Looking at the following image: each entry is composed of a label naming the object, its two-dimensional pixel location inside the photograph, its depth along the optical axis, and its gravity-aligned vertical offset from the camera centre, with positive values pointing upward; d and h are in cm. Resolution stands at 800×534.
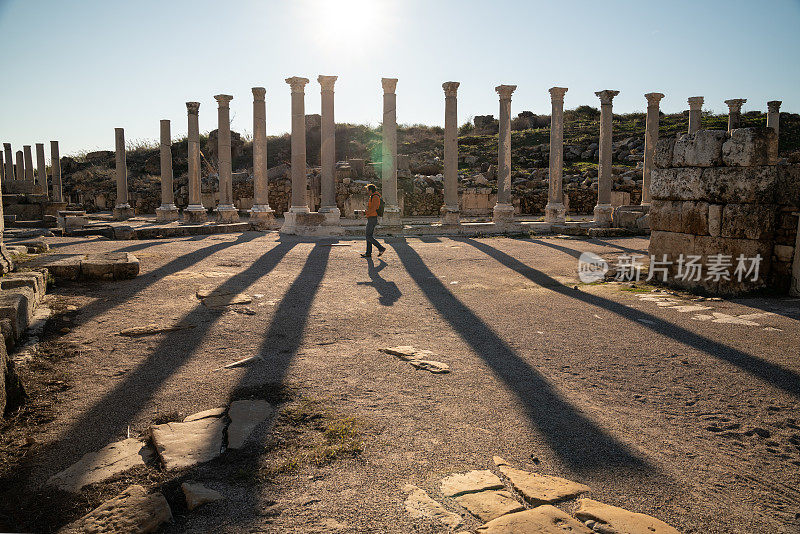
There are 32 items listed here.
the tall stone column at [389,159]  1761 +182
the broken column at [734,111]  2216 +440
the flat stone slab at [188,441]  329 -146
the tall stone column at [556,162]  1903 +193
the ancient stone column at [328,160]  1758 +177
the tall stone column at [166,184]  2297 +124
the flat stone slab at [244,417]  355 -144
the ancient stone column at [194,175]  2173 +157
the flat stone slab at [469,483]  297 -149
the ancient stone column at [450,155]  1842 +206
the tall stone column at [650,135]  1967 +299
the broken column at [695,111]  2046 +405
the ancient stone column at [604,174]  1955 +153
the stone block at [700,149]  847 +108
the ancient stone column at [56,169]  2805 +227
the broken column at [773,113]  2360 +461
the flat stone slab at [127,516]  263 -150
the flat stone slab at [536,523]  263 -151
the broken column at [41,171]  3095 +253
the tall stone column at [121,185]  2443 +127
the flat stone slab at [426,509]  272 -151
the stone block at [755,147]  806 +105
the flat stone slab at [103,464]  306 -149
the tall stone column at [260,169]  1923 +161
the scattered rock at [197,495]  282 -149
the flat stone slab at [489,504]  278 -150
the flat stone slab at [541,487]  291 -149
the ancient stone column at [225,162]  2067 +196
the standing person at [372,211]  1210 +8
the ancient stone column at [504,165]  1864 +175
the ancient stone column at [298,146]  1788 +225
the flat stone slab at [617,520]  264 -151
